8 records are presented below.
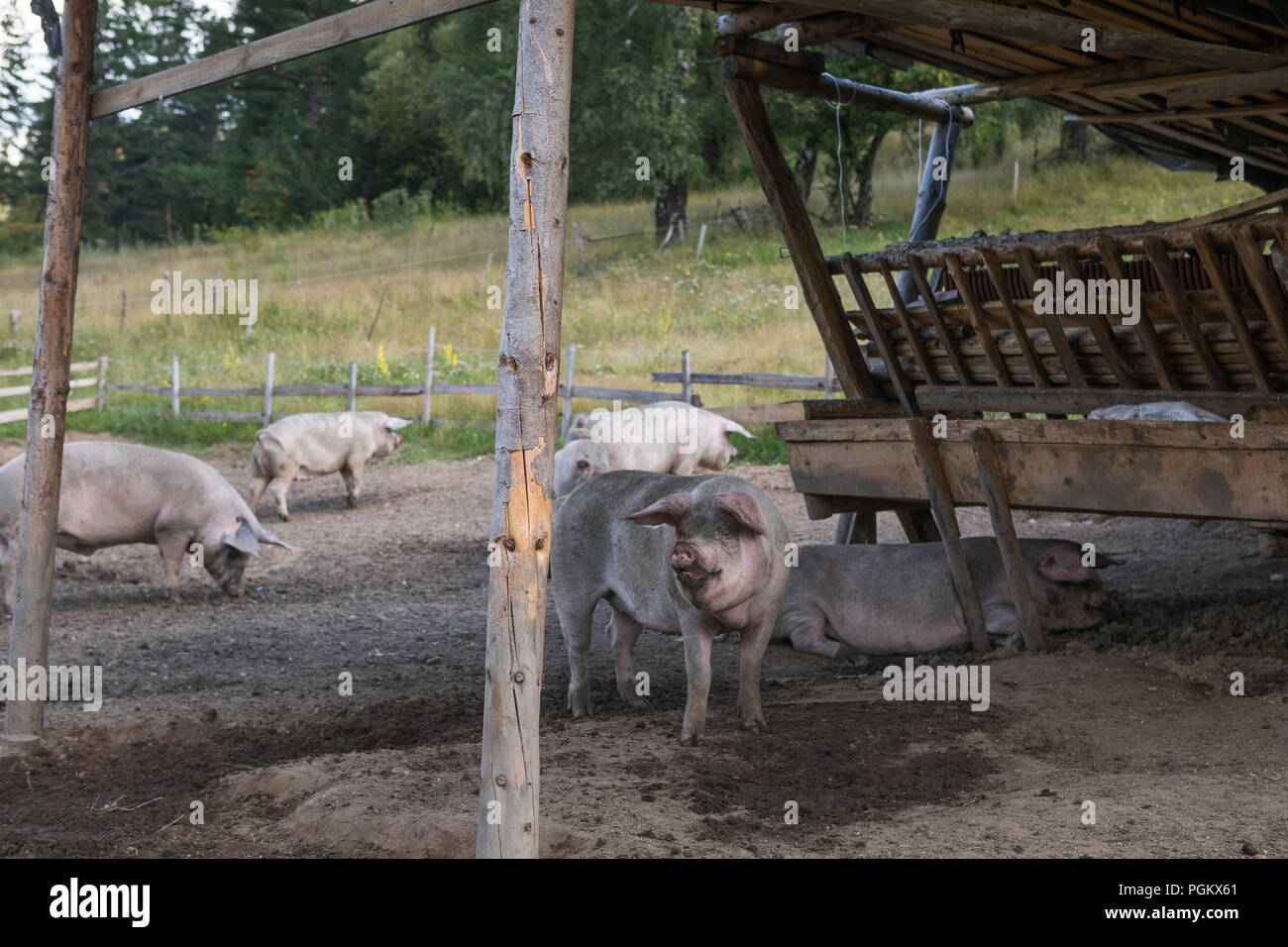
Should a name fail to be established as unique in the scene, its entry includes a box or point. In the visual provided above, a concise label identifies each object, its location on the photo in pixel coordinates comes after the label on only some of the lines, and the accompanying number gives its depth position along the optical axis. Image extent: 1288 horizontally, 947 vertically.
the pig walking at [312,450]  13.67
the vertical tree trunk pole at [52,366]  6.06
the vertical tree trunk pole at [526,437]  3.72
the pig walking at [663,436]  12.45
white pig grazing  9.45
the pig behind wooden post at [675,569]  5.17
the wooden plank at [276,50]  4.91
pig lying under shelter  7.41
